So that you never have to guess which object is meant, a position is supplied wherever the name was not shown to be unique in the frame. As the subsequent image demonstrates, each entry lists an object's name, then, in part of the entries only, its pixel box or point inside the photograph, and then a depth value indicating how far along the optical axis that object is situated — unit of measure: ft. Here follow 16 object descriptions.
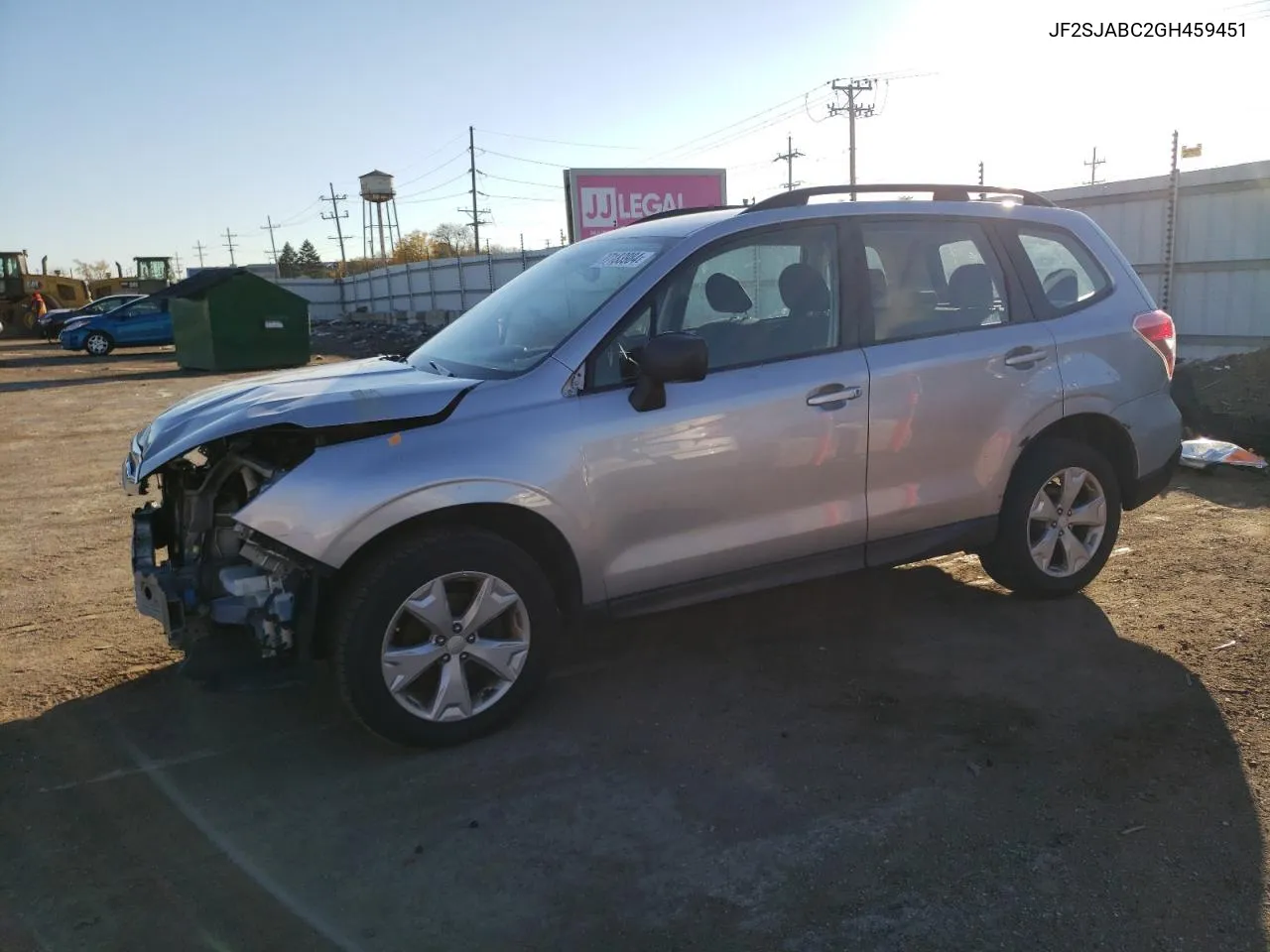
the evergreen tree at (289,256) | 388.88
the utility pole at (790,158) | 213.87
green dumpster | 69.67
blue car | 90.07
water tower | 242.58
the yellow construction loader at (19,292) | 123.54
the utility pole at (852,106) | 161.89
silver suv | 11.53
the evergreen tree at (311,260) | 251.93
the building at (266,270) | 220.35
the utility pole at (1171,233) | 38.75
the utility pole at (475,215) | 198.22
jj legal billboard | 48.04
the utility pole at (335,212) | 326.85
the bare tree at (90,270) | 330.34
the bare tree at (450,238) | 237.25
